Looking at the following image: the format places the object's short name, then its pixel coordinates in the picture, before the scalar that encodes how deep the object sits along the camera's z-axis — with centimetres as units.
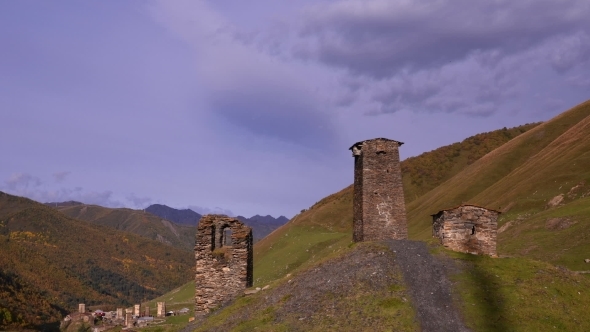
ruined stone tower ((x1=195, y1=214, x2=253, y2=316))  2608
